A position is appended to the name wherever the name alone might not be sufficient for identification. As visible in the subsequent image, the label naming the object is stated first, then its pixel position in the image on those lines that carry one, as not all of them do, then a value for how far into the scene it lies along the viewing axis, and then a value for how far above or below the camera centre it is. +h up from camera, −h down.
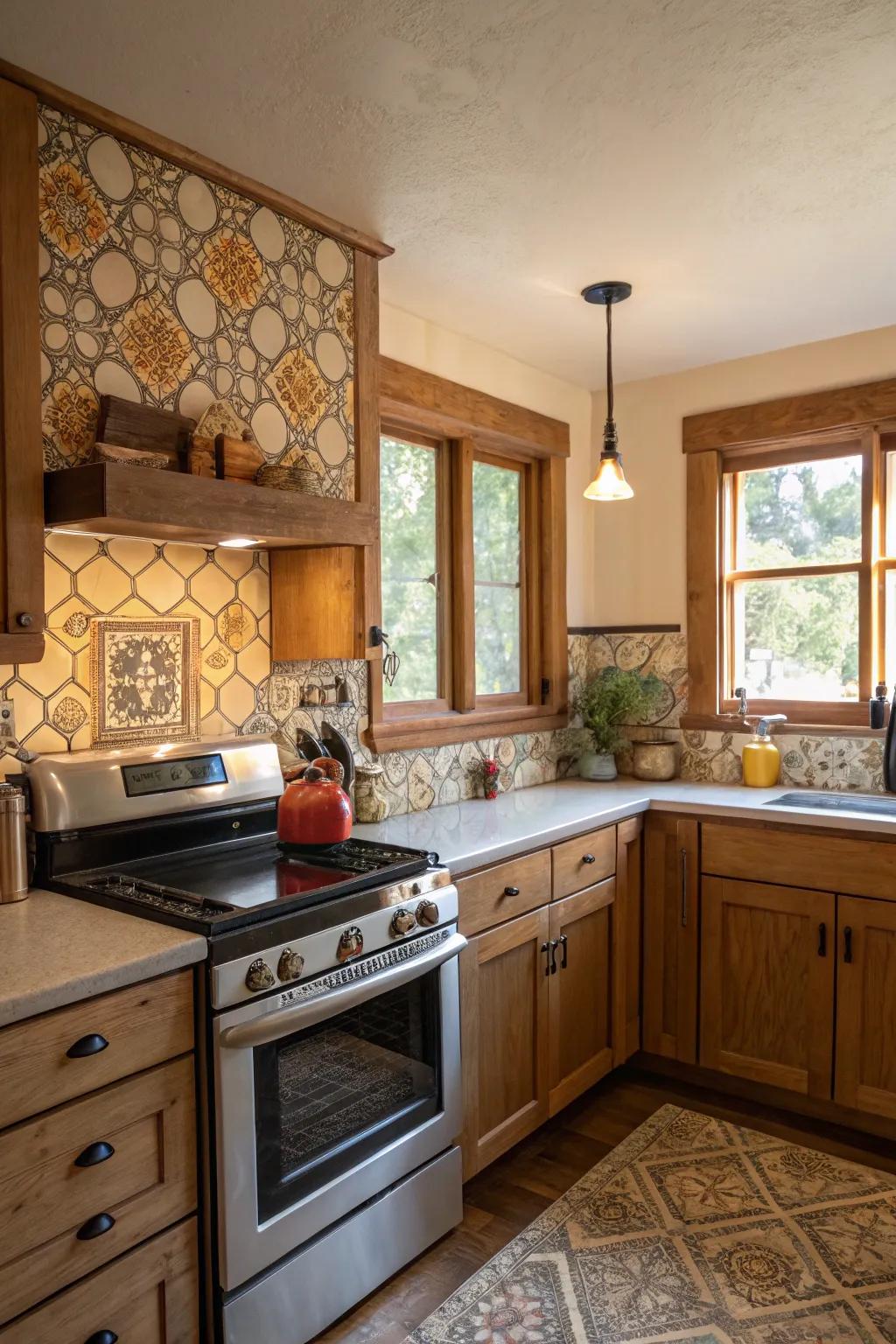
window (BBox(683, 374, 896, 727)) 3.14 +0.30
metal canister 1.66 -0.37
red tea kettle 2.04 -0.39
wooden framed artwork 1.98 -0.08
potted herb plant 3.46 -0.26
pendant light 2.71 +0.55
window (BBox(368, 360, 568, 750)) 2.92 +0.26
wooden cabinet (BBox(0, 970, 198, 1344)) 1.29 -0.80
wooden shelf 1.66 +0.28
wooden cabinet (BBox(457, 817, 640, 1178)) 2.25 -0.95
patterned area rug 1.86 -1.41
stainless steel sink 2.77 -0.53
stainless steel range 1.57 -0.70
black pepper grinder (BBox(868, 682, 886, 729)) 3.02 -0.24
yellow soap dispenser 3.23 -0.44
